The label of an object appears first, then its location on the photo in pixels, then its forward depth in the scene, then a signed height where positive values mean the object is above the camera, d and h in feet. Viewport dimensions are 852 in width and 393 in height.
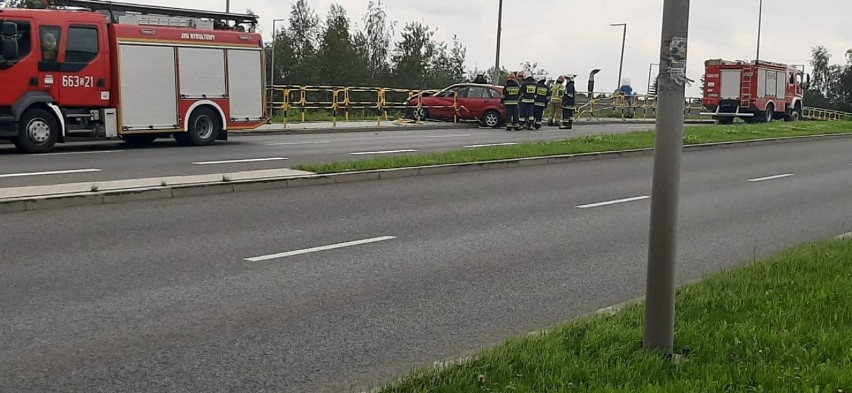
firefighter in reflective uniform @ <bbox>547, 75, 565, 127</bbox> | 117.91 -2.60
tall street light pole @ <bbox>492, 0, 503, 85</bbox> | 125.90 +6.38
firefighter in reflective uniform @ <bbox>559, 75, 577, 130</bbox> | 113.29 -3.01
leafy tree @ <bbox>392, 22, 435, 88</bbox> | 176.55 +3.77
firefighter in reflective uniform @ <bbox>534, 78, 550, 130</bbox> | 106.63 -1.93
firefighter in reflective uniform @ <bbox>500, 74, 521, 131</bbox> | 104.94 -2.15
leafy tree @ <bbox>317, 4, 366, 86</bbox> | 171.73 +3.29
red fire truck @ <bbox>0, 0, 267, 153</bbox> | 62.23 -0.02
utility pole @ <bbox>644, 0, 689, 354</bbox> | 16.29 -1.65
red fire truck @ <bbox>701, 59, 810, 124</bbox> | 147.33 -0.94
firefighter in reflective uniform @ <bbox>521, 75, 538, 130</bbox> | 104.42 -2.24
